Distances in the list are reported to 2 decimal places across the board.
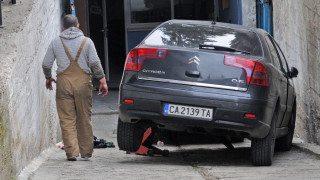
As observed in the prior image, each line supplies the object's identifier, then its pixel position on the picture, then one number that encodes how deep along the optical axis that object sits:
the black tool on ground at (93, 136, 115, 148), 23.26
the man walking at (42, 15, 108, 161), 17.95
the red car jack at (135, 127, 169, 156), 18.84
